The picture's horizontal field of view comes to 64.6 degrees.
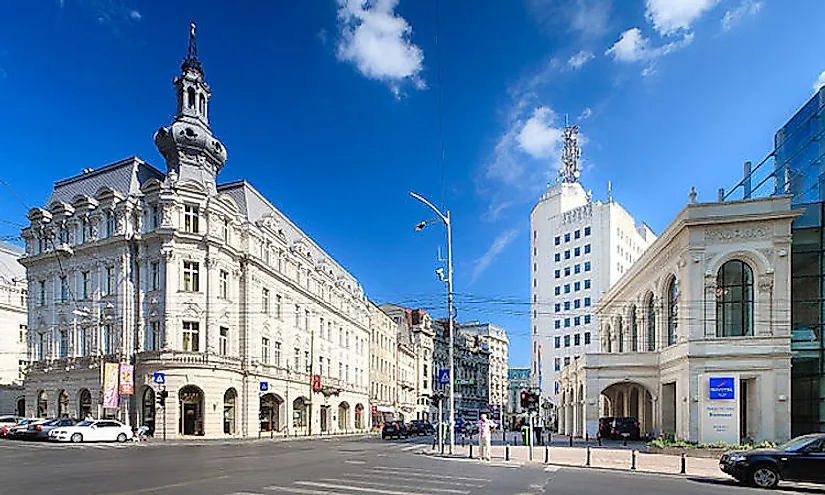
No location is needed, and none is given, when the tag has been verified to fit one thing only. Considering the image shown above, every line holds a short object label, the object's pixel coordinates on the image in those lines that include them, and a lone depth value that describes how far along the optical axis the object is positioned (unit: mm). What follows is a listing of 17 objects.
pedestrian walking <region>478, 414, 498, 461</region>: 25875
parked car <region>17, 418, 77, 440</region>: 36188
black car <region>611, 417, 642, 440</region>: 45812
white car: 35188
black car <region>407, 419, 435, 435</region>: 54916
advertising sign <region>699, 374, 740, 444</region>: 30859
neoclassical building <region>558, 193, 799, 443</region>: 33188
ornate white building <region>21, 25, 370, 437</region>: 44719
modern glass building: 35594
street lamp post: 30744
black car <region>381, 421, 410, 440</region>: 50094
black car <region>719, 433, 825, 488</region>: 17391
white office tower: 96250
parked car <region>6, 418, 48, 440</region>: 38056
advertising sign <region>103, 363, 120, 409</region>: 42469
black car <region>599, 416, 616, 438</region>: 46656
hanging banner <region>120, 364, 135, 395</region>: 42781
